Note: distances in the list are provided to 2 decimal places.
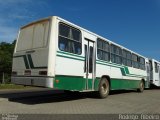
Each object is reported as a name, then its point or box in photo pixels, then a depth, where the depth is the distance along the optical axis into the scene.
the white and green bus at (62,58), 5.03
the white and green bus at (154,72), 12.83
